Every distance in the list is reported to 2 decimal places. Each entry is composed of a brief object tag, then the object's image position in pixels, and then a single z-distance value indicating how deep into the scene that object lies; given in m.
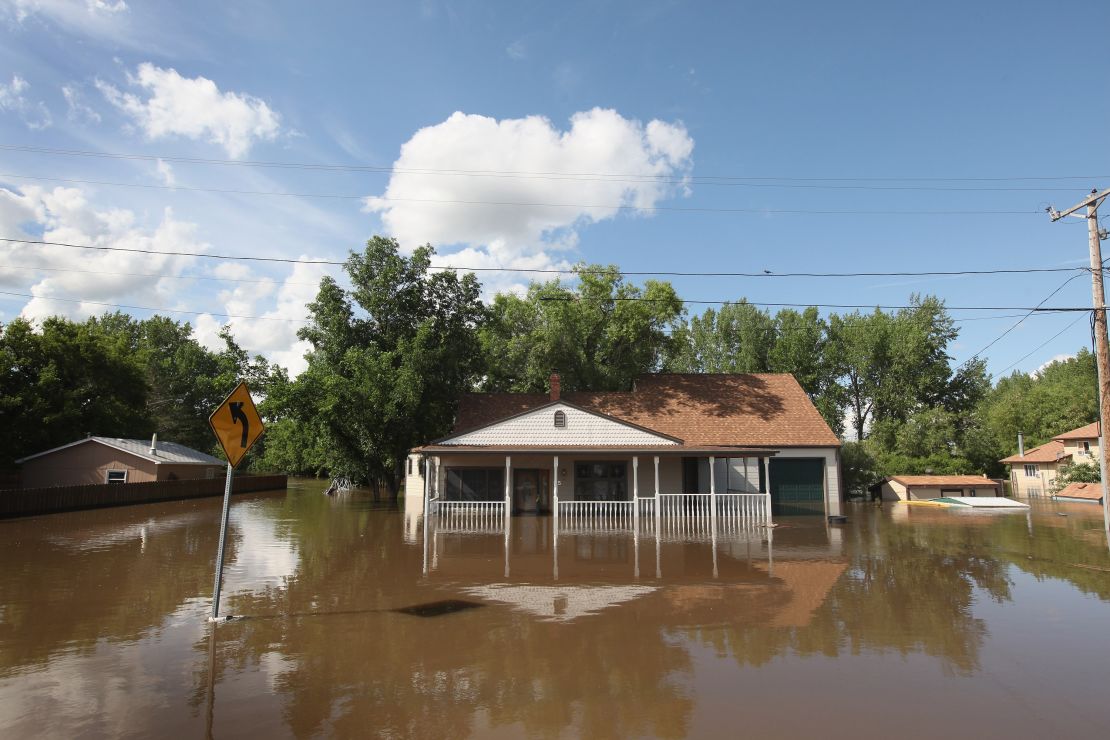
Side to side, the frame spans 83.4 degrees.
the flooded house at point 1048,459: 37.38
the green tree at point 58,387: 32.81
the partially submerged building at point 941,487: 31.69
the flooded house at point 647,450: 22.09
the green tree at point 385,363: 27.30
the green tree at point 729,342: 52.19
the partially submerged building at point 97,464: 32.41
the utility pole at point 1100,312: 13.93
